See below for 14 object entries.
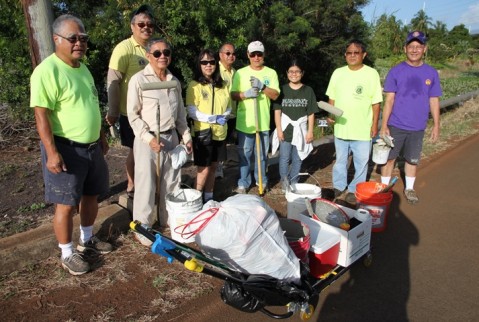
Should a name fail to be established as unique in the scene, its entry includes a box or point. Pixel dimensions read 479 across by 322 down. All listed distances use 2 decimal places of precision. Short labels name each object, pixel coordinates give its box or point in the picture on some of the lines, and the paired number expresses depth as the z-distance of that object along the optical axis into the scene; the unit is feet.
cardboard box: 10.44
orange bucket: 13.38
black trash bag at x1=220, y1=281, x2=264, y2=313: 8.26
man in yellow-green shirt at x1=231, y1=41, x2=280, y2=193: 14.99
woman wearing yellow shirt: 13.58
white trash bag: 8.00
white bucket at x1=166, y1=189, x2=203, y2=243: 12.00
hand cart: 7.59
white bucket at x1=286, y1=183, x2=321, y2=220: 13.21
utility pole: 11.62
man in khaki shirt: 11.57
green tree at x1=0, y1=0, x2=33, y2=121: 21.16
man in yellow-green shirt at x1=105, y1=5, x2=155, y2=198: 12.85
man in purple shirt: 15.47
